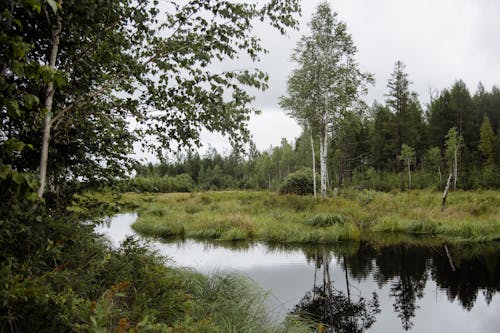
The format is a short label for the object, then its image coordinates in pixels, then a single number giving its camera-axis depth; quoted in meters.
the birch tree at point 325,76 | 20.72
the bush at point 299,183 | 28.17
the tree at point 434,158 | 37.59
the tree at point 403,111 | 44.12
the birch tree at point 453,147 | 33.41
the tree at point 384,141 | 45.84
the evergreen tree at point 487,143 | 39.15
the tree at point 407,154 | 37.67
